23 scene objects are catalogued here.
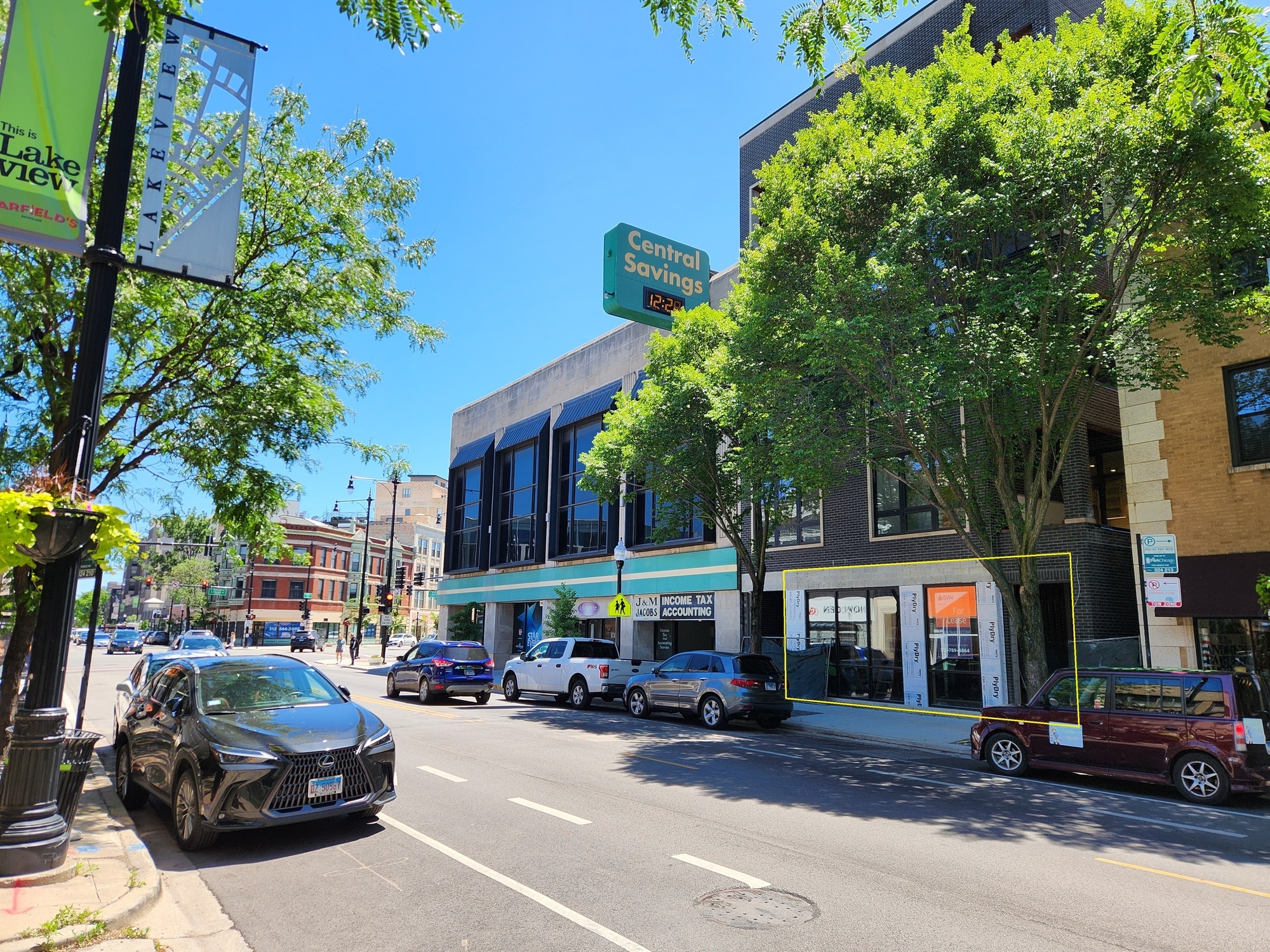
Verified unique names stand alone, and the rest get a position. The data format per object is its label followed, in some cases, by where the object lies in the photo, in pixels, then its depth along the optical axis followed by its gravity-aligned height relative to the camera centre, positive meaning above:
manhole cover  5.50 -2.06
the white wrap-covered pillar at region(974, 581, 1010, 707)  18.61 -0.59
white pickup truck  21.30 -1.51
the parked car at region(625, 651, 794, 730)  17.08 -1.55
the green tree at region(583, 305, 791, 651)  20.36 +4.39
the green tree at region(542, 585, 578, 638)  31.38 +0.00
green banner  6.10 +3.82
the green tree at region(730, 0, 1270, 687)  12.18 +6.21
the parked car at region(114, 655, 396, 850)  6.89 -1.25
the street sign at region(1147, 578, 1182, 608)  12.73 +0.49
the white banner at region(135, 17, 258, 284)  7.27 +4.05
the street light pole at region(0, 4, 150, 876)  5.71 +0.09
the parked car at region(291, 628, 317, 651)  59.78 -2.17
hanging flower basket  5.73 +0.56
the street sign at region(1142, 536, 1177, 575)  14.43 +1.23
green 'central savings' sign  28.89 +12.59
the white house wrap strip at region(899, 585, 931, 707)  20.38 -0.55
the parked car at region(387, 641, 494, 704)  21.17 -1.49
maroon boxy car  9.98 -1.42
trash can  6.66 -1.35
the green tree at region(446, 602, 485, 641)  40.16 -0.43
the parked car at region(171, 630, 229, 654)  29.27 -1.14
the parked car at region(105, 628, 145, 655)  58.28 -2.32
